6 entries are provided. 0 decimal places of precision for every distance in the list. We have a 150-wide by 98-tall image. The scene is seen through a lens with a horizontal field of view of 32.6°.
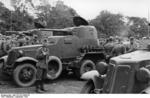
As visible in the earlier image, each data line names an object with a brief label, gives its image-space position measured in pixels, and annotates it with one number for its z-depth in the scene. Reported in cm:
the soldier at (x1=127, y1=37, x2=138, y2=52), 823
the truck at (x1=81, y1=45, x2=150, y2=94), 325
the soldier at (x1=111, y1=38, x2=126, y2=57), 849
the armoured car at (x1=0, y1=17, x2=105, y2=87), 743
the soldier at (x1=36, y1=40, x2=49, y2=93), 669
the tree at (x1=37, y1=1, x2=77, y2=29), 2164
